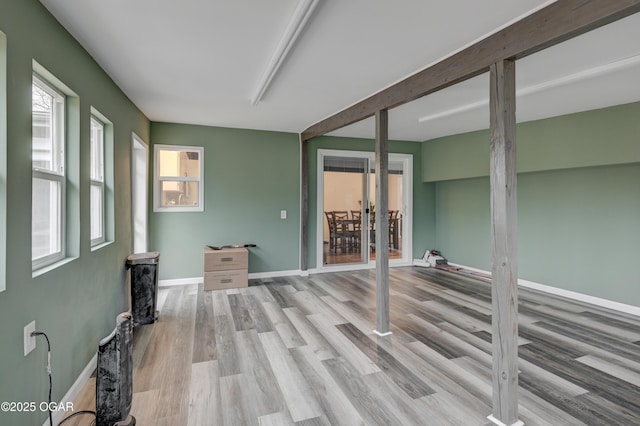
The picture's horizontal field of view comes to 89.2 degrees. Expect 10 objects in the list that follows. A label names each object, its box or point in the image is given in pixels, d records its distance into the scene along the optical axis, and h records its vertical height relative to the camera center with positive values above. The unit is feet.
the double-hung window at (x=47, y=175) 6.55 +0.80
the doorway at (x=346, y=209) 20.01 +0.19
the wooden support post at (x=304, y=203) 18.93 +0.50
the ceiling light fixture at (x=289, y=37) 6.24 +4.02
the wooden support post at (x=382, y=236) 10.71 -0.81
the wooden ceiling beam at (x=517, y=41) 5.24 +3.52
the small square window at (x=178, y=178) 16.67 +1.77
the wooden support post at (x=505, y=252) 6.49 -0.82
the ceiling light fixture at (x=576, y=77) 8.68 +4.06
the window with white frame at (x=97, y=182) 9.82 +0.94
